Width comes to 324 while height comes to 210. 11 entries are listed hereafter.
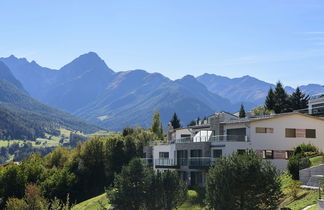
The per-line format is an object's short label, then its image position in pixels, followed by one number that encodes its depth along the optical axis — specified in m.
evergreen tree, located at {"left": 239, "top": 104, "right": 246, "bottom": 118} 107.03
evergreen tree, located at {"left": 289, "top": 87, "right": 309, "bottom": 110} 91.88
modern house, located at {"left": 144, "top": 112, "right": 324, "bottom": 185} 55.81
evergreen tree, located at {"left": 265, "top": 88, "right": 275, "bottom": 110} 95.16
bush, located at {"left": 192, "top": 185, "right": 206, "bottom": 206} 49.32
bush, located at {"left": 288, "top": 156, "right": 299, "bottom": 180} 44.19
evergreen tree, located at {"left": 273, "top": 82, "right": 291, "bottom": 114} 91.64
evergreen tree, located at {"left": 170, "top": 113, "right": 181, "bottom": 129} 126.61
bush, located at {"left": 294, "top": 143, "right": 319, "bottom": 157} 50.75
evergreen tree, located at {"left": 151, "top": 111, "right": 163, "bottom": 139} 107.05
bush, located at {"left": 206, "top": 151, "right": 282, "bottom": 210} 33.50
